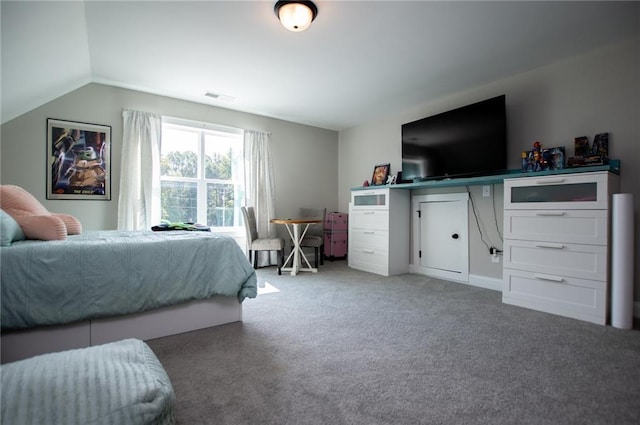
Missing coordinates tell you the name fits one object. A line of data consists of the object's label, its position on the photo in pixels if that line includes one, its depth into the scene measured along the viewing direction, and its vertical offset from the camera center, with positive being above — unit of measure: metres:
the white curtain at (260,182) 4.61 +0.44
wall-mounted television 3.13 +0.82
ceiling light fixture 2.10 +1.46
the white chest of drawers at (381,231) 4.02 -0.30
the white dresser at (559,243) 2.28 -0.27
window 4.12 +0.54
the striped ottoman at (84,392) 0.89 -0.61
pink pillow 1.80 -0.05
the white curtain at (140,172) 3.63 +0.48
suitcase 5.04 -0.43
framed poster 3.29 +0.57
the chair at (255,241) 4.02 -0.44
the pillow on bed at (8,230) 1.59 -0.13
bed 1.55 -0.49
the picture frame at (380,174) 4.59 +0.58
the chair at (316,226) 4.47 -0.29
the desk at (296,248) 4.01 -0.54
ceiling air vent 3.90 +1.55
